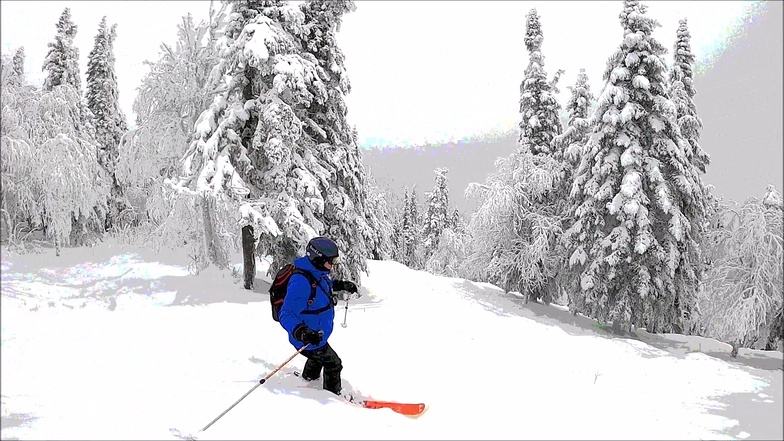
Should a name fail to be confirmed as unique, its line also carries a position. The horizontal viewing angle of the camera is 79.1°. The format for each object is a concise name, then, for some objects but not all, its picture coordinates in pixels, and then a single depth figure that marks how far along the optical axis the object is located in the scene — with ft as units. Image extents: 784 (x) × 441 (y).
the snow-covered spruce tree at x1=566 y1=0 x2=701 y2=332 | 65.87
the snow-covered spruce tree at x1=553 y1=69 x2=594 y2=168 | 79.87
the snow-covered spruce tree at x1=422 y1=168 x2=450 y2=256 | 184.65
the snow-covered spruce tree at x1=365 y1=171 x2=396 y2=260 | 73.56
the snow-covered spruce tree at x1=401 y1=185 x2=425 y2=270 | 208.73
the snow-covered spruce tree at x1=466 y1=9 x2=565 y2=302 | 81.82
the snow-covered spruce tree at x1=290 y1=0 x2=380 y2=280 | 62.21
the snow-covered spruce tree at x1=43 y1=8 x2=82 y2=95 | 86.63
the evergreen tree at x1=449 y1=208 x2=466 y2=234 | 201.74
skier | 18.02
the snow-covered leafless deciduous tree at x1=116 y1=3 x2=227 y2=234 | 56.13
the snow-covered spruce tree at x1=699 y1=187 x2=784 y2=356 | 59.36
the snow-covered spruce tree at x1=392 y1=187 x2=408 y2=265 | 204.64
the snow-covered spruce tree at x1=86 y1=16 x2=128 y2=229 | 108.06
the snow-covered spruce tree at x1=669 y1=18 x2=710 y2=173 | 79.51
